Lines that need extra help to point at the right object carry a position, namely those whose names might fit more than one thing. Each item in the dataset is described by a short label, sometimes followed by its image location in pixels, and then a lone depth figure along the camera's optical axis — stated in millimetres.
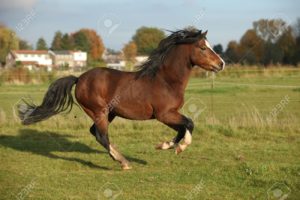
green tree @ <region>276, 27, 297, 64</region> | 51875
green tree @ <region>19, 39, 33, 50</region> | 113494
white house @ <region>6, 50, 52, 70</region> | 105438
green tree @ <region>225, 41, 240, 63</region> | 56781
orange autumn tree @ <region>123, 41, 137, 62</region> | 51931
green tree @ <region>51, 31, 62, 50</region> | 114081
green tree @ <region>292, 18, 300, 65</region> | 51619
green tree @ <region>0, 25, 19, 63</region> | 70188
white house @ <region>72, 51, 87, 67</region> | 90612
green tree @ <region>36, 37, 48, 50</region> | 126150
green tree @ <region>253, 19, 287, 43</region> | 49400
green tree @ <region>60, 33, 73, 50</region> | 107062
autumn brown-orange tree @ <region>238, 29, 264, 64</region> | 52934
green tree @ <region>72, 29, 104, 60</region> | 90312
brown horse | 8406
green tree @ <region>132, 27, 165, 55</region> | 58644
